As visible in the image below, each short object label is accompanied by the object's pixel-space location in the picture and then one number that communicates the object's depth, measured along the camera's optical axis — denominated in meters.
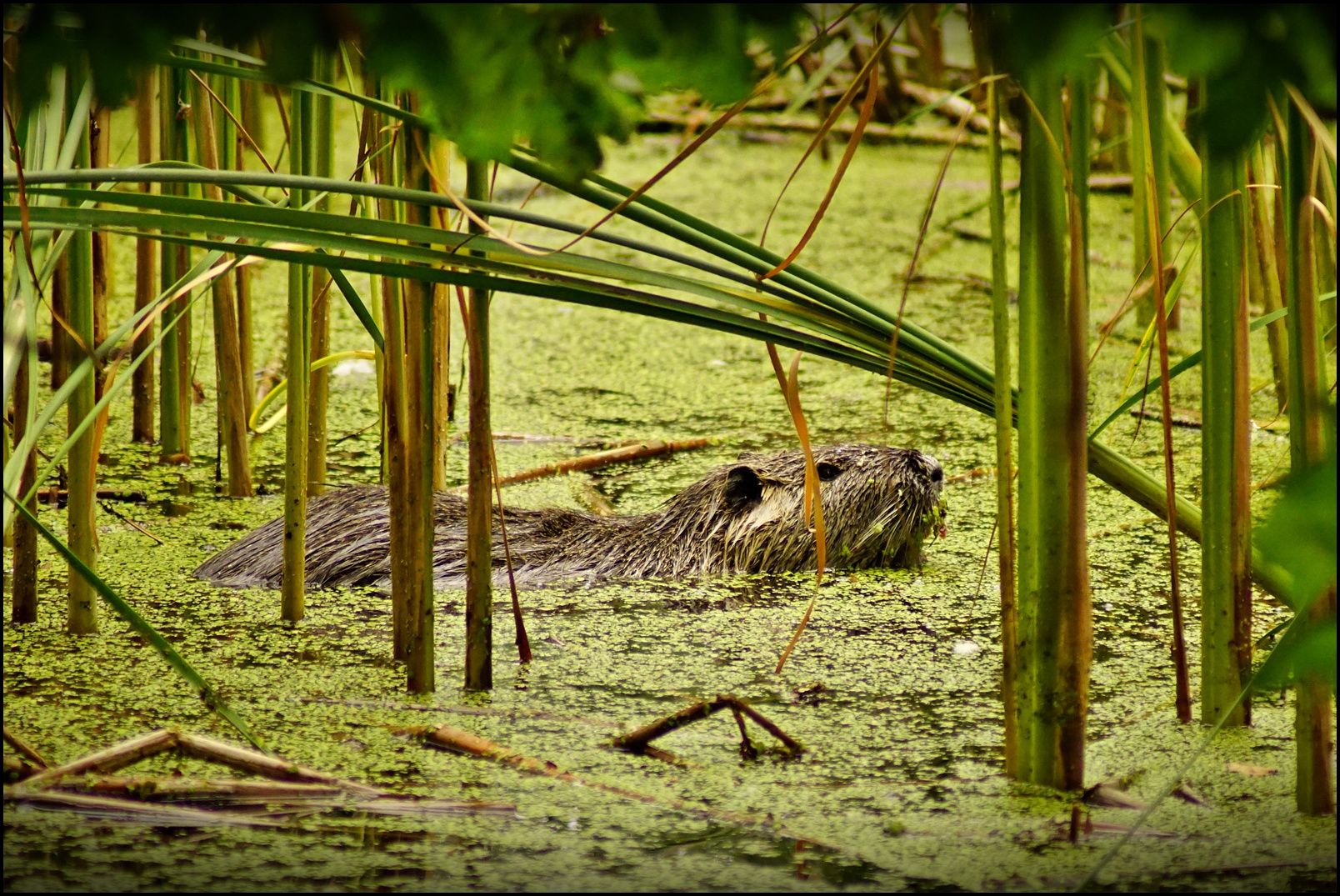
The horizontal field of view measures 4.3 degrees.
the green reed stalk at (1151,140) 8.60
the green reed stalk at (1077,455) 8.41
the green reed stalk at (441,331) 8.66
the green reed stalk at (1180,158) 8.76
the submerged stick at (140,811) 8.22
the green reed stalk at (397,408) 8.66
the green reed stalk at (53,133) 8.61
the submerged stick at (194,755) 8.57
